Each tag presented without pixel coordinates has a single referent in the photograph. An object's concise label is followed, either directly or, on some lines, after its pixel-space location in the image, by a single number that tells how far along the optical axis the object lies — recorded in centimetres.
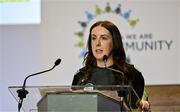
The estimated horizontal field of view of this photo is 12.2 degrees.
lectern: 412
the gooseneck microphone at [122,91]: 422
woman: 486
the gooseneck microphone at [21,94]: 432
